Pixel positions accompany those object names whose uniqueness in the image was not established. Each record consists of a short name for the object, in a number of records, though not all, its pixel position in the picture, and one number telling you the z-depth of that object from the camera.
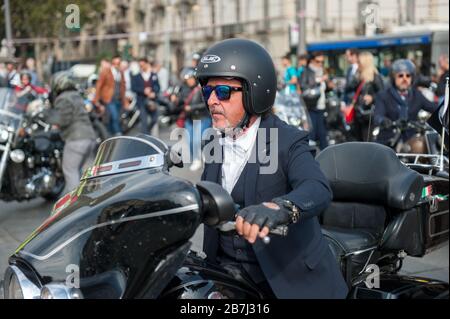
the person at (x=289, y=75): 12.03
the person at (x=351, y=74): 9.91
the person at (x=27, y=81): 13.38
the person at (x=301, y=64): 11.76
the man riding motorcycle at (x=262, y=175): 2.35
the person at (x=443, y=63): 10.31
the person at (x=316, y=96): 11.05
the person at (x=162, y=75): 18.32
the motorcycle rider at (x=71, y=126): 7.32
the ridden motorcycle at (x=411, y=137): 6.39
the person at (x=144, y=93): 14.04
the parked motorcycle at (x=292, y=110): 10.06
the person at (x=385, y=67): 17.13
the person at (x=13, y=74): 10.96
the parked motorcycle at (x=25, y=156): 7.39
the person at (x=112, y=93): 13.31
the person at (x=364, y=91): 8.59
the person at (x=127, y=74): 15.98
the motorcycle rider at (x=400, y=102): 6.90
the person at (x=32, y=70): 15.38
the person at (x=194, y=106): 10.58
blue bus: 19.53
